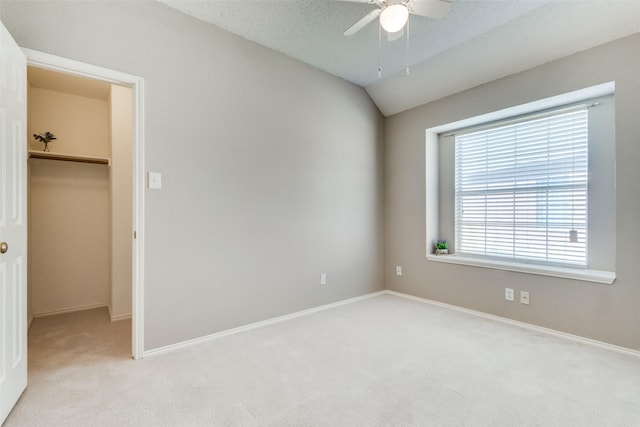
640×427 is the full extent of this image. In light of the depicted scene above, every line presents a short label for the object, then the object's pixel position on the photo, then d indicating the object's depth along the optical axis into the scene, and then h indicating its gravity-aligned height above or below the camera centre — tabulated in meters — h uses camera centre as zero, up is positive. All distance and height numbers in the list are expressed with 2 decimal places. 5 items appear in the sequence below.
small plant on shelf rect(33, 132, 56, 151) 3.26 +0.79
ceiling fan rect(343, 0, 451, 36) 1.78 +1.27
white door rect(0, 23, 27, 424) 1.60 -0.07
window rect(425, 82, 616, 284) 2.74 +0.26
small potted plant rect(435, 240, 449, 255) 3.82 -0.46
